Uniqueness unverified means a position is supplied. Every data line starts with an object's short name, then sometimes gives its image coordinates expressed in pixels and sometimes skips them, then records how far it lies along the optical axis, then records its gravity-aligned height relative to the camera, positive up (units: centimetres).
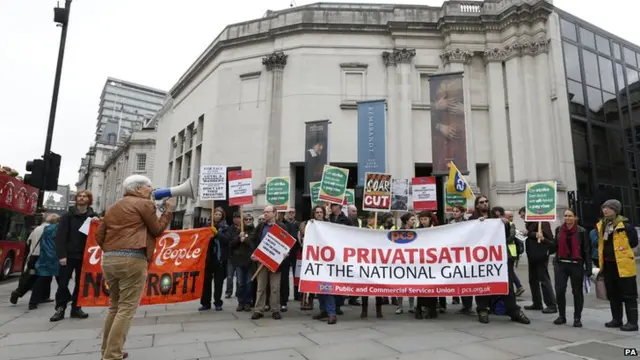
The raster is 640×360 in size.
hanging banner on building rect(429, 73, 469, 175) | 1557 +517
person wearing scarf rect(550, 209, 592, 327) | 637 -31
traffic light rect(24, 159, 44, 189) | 930 +148
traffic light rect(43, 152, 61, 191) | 952 +162
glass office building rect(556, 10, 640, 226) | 2336 +869
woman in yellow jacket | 586 -31
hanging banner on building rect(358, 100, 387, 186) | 2028 +560
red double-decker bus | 1290 +49
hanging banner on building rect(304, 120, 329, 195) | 2145 +518
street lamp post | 1007 +502
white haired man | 390 -18
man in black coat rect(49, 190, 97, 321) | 672 -27
